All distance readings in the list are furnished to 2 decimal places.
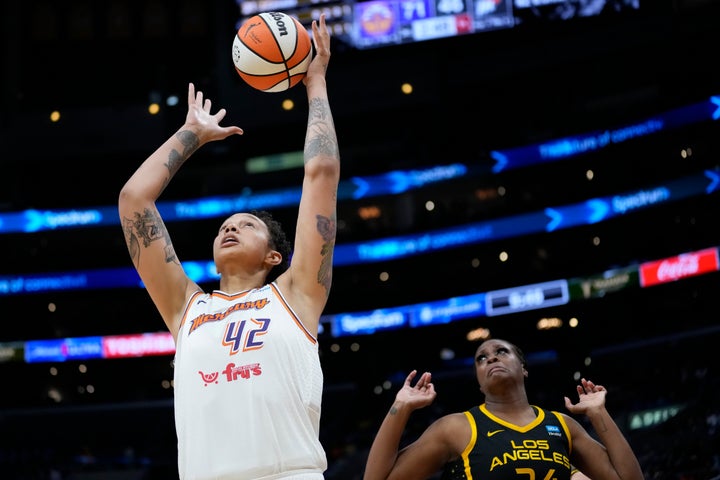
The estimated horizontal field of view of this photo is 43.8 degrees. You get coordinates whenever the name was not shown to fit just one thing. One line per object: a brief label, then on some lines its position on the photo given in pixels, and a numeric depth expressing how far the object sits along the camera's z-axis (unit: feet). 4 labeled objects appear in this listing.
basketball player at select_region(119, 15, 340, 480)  10.25
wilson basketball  14.06
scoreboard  70.74
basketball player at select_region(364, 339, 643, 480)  15.21
